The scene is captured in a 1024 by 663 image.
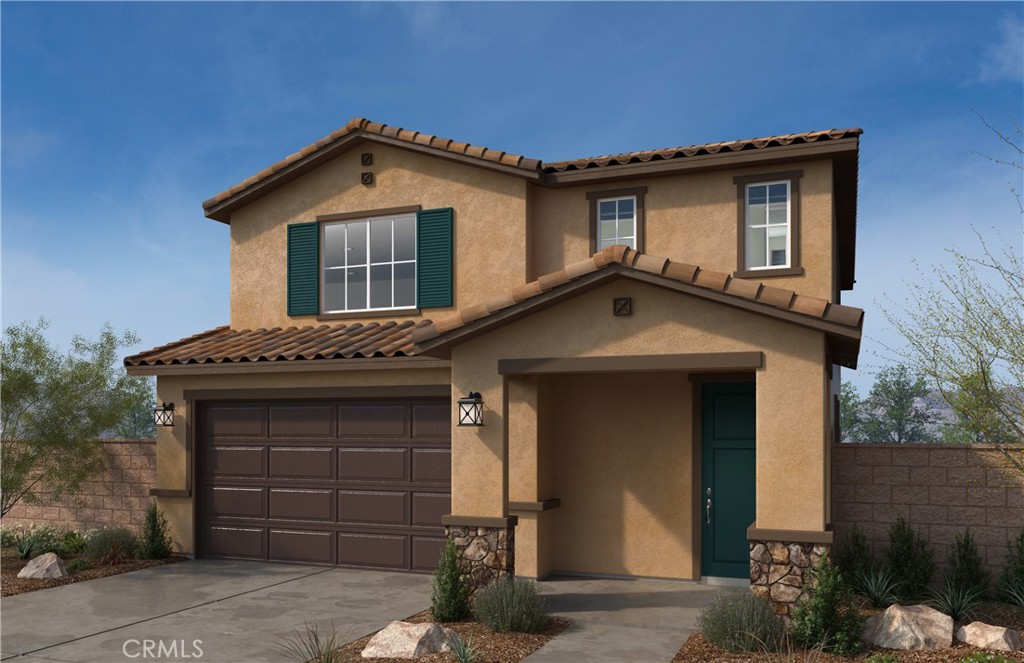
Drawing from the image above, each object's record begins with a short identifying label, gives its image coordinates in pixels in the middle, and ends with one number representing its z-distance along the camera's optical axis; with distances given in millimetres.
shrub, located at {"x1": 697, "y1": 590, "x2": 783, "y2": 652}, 8773
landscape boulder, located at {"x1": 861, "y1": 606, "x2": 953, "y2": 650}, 8977
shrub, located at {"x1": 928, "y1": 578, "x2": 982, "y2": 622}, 10047
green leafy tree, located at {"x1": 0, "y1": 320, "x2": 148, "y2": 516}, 14742
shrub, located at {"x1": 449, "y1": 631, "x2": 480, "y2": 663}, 8406
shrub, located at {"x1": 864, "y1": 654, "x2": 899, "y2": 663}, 8297
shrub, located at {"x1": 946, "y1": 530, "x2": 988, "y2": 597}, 11031
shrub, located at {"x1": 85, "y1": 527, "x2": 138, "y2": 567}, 14039
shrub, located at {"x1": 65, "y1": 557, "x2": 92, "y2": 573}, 13602
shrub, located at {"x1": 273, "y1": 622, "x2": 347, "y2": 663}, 8453
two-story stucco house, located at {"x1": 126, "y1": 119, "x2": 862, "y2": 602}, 10062
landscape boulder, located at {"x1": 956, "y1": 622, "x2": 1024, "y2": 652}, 8867
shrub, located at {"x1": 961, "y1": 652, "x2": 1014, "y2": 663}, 8203
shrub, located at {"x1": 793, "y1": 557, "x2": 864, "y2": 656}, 8742
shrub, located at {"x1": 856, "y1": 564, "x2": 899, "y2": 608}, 10609
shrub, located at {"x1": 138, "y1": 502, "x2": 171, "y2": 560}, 14492
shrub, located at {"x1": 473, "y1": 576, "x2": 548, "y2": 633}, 9594
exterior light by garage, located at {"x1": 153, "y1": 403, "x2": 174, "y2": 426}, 14953
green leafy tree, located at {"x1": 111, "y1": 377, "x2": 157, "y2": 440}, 16250
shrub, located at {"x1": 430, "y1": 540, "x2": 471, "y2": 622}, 10117
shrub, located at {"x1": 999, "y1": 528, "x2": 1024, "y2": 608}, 10797
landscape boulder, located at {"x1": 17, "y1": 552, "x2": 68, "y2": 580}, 13070
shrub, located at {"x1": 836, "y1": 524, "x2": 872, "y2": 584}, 11305
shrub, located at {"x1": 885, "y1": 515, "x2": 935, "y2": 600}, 11062
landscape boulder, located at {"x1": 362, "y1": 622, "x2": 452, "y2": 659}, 8766
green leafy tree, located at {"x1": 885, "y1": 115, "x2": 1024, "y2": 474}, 10297
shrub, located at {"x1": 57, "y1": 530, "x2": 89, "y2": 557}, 14808
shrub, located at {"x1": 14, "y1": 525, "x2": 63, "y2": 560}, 14477
